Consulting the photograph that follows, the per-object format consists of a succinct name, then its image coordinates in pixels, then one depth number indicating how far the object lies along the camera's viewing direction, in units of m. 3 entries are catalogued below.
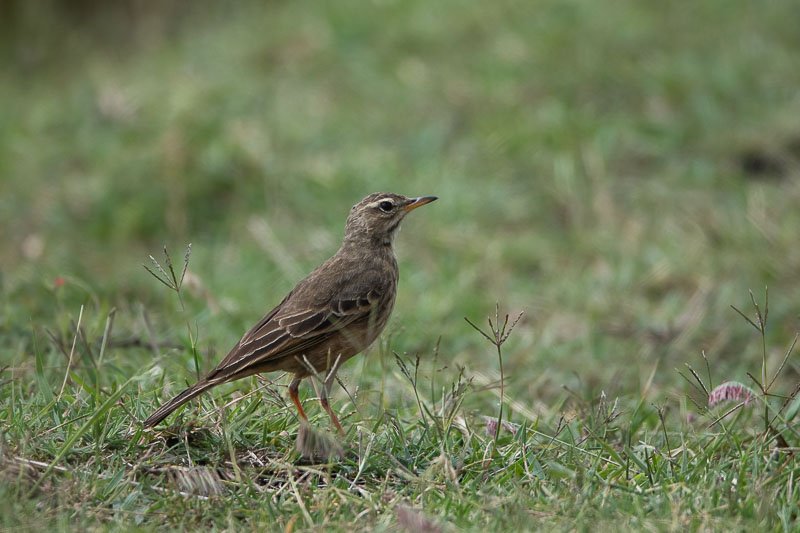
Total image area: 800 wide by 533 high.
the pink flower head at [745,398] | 9.77
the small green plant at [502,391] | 9.65
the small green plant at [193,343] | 10.10
